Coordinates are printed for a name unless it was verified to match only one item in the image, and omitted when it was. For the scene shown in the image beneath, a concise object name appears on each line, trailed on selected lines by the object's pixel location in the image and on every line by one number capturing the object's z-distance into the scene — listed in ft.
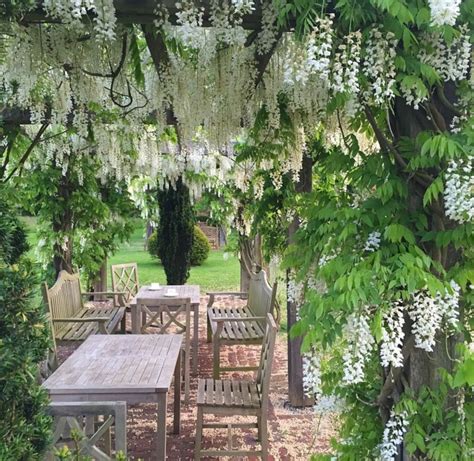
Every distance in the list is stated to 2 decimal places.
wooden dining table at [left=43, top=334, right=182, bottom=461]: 8.32
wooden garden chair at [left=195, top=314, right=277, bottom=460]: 9.78
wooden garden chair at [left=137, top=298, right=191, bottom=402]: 14.14
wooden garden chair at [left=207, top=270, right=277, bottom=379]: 13.93
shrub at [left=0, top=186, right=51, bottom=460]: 4.59
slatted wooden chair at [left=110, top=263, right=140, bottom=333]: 21.90
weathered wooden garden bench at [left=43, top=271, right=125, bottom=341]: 14.35
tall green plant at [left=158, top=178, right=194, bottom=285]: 28.04
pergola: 6.19
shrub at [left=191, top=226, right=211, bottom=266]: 44.52
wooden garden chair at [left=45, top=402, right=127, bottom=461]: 6.93
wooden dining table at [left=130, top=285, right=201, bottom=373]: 15.93
